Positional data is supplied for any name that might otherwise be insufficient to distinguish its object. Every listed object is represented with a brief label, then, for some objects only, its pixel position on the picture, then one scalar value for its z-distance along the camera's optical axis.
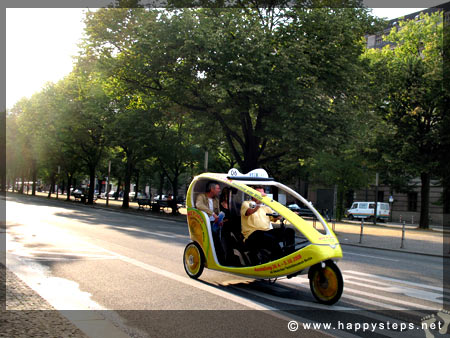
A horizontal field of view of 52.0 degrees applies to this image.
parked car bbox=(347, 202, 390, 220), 46.06
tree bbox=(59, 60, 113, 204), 36.34
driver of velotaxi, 7.12
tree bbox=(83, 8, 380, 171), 21.36
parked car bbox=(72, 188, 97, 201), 51.26
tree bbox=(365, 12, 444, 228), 30.80
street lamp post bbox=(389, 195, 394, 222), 47.91
